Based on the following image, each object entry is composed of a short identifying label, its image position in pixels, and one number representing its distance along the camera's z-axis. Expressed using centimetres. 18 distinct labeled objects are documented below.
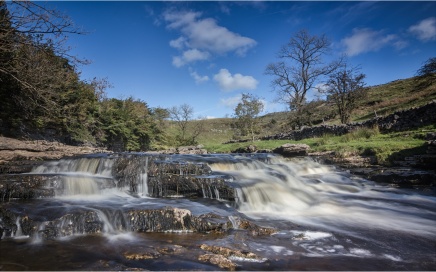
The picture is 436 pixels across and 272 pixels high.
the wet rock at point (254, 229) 488
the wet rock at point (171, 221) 492
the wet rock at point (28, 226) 435
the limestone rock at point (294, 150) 1395
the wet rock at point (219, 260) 335
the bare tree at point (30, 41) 601
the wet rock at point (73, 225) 438
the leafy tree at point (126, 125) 2318
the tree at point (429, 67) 3244
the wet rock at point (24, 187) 607
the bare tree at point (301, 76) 2842
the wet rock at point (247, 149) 1842
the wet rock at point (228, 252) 371
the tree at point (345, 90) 2547
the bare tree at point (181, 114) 4503
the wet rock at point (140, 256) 360
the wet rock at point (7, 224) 433
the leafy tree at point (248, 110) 3659
